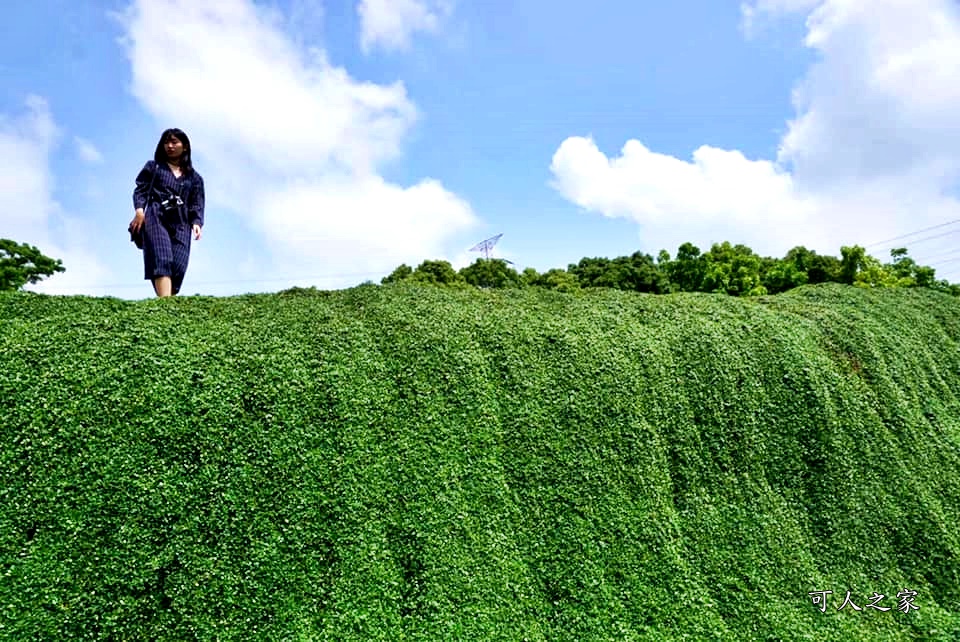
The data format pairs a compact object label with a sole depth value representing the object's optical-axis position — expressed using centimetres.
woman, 485
